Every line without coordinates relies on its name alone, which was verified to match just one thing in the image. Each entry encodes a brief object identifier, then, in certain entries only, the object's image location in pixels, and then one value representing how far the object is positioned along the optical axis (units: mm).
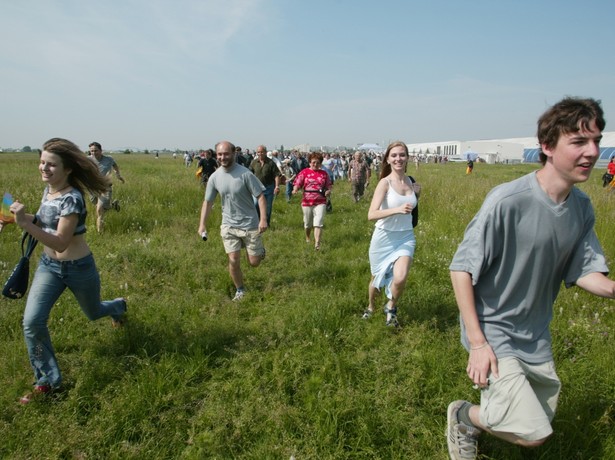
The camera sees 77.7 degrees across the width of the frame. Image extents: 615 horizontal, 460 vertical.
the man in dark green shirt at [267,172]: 9062
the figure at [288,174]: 13420
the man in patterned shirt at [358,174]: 13250
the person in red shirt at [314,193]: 7648
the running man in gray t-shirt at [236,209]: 5086
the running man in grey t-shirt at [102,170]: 8148
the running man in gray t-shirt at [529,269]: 1819
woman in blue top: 2977
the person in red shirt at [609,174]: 18731
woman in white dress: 4039
